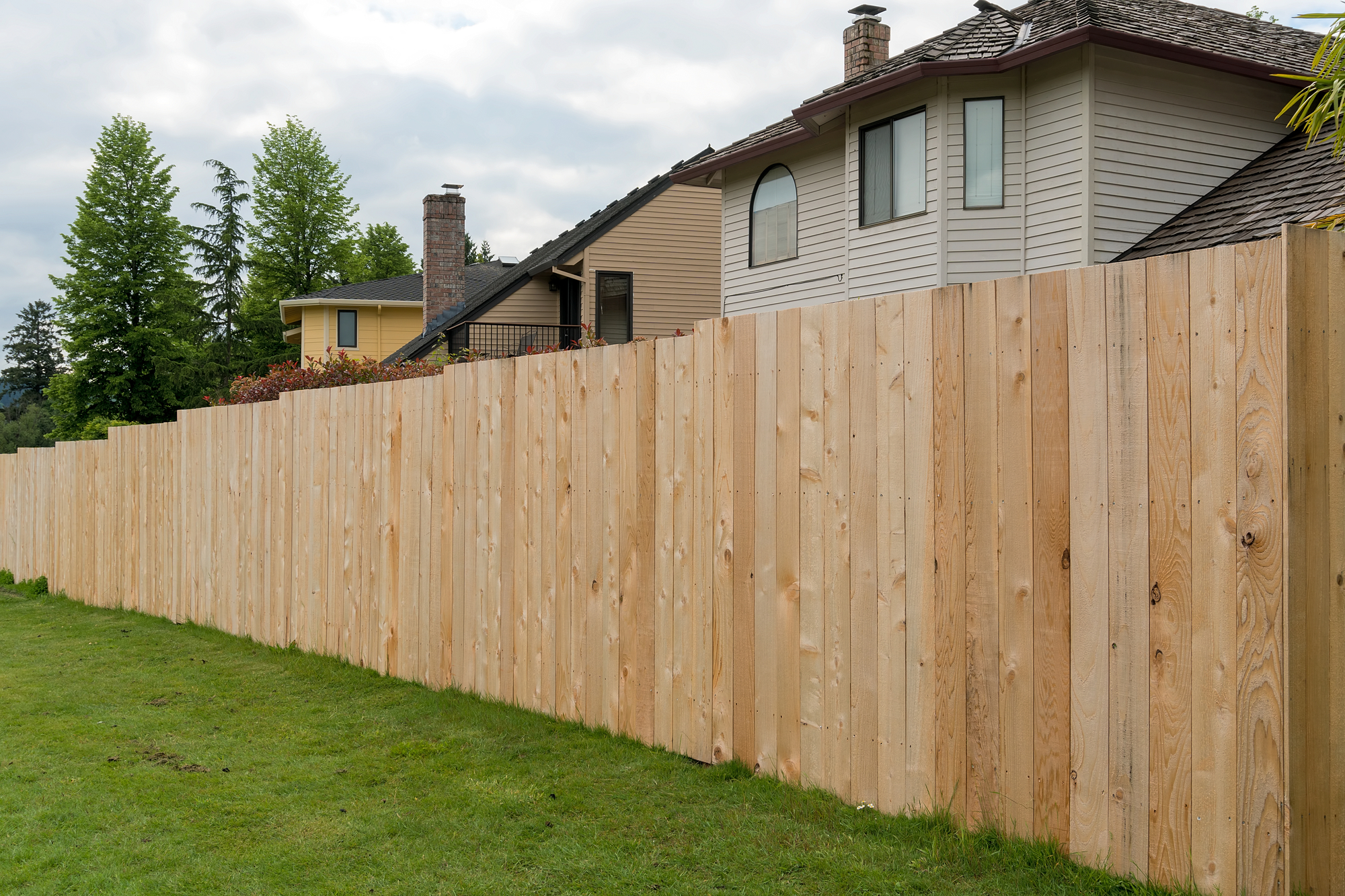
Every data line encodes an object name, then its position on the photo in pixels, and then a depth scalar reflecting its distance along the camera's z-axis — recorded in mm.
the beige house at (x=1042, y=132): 12094
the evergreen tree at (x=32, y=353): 87750
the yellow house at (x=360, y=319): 33625
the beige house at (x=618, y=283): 23641
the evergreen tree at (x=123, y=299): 38812
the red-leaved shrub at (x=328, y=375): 12859
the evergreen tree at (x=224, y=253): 43812
